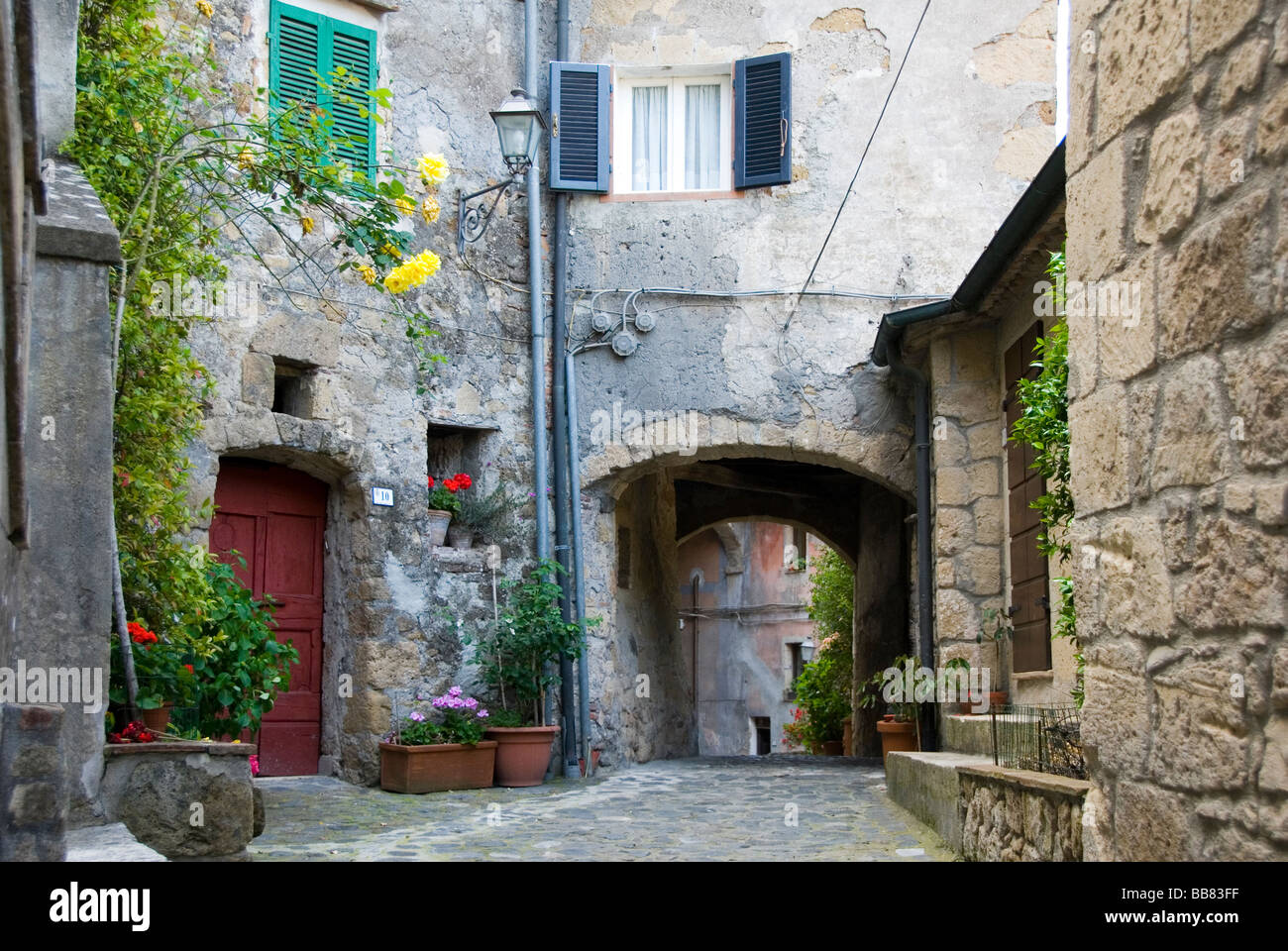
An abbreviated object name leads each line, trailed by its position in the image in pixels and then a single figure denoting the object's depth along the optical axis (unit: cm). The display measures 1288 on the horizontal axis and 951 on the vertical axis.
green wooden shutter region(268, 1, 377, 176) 810
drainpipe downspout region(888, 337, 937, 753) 854
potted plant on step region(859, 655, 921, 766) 888
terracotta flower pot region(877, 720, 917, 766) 892
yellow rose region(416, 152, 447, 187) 572
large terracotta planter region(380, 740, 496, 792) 770
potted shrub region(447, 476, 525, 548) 870
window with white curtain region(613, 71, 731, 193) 948
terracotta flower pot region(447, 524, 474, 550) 865
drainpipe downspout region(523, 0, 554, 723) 891
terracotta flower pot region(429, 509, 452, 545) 847
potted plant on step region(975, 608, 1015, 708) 778
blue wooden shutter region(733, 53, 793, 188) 918
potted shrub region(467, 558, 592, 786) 816
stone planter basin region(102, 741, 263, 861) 416
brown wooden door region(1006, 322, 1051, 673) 684
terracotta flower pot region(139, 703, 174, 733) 493
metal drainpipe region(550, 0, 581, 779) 884
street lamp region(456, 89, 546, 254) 819
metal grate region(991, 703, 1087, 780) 428
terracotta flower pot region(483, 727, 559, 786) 814
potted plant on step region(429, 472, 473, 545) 850
